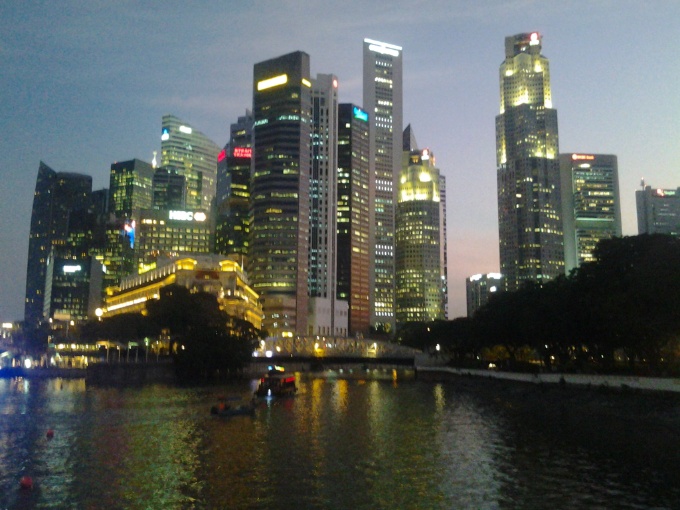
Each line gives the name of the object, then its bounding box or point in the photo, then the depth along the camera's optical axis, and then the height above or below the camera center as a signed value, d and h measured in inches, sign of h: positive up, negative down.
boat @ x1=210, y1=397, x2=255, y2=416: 2815.0 -242.2
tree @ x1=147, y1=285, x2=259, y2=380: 5659.5 +149.2
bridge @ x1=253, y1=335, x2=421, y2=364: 7298.2 -61.5
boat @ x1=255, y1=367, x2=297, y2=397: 3843.5 -200.6
